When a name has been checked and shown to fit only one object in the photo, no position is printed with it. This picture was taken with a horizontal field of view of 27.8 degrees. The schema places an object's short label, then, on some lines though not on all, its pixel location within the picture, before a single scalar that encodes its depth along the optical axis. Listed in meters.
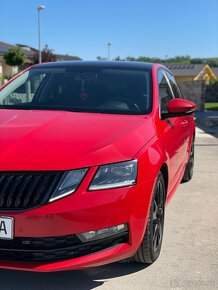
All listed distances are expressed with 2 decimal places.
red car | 2.73
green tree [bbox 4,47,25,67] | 43.03
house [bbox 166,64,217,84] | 48.25
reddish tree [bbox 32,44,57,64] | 44.91
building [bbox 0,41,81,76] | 47.62
